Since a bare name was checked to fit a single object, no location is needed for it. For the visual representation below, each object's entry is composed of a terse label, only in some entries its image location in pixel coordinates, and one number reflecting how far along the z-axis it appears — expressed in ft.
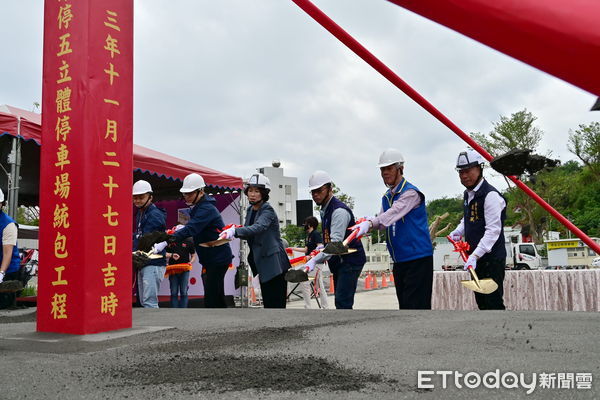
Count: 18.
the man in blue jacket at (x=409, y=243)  11.81
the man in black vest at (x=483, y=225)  11.55
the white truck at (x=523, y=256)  68.39
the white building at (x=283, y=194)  170.51
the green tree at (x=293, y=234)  117.50
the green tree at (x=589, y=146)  99.96
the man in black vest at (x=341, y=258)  13.47
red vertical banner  8.57
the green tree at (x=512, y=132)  90.38
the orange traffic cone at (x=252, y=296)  33.25
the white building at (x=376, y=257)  95.92
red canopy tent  19.56
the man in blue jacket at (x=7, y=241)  15.05
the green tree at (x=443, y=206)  249.84
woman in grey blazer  14.03
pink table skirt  18.92
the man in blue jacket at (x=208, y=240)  15.07
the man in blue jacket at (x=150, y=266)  16.66
